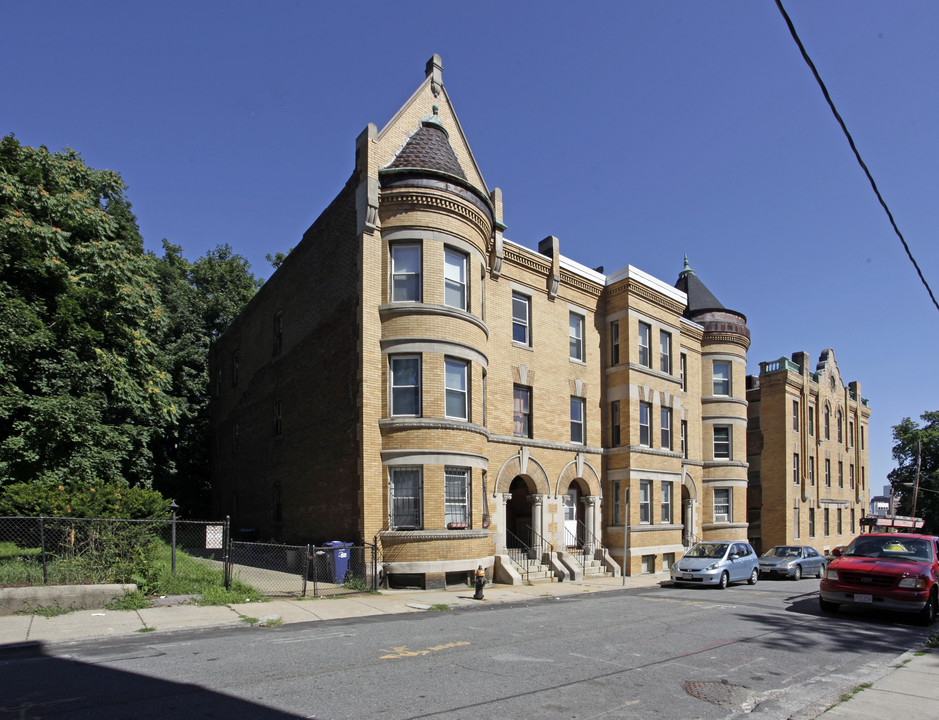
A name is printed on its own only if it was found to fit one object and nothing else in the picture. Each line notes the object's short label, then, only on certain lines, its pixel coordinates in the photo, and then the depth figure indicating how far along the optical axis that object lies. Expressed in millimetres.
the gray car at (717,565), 19922
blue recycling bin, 16922
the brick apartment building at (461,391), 18125
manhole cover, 7332
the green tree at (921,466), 59719
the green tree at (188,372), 36062
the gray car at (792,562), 25062
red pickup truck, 13188
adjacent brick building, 36344
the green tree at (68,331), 18500
